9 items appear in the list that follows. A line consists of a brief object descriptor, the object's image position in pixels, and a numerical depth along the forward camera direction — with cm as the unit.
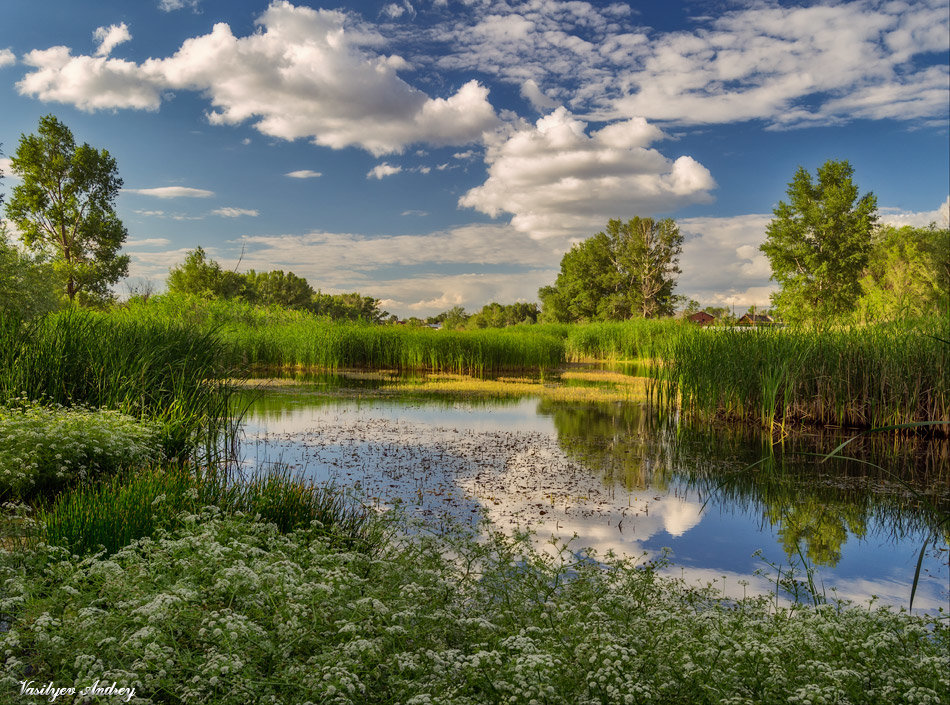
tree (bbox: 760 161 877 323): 4128
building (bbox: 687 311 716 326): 7188
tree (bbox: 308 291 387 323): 7169
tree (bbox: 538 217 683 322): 6041
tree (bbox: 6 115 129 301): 3703
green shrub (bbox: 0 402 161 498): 570
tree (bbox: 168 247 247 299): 4925
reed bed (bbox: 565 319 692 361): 2958
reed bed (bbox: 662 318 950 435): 1169
